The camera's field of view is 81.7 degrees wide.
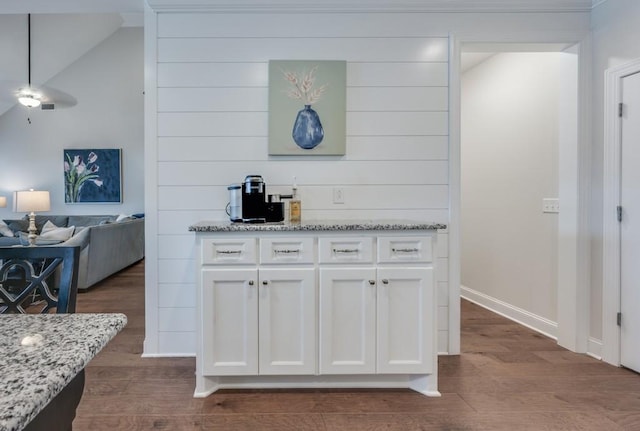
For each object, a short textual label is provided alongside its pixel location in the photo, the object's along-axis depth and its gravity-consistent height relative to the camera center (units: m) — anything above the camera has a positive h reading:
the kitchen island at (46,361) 0.47 -0.24
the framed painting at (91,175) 7.08 +0.71
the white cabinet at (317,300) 2.03 -0.49
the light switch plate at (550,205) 2.94 +0.06
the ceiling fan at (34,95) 4.43 +1.46
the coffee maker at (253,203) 2.26 +0.05
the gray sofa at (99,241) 4.41 -0.38
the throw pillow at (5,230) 5.47 -0.28
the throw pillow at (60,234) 4.50 -0.29
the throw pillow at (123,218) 6.19 -0.11
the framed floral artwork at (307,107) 2.55 +0.73
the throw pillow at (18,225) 6.13 -0.22
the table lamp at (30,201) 5.86 +0.17
